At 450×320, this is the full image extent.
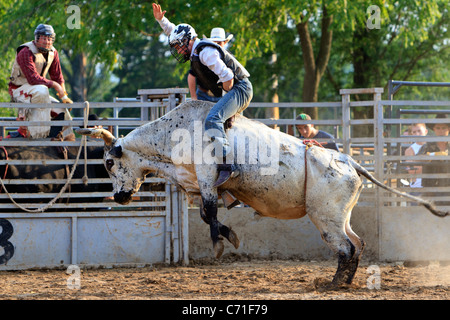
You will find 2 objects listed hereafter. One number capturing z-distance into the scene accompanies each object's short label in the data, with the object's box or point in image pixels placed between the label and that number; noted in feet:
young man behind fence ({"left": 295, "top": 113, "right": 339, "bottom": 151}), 67.36
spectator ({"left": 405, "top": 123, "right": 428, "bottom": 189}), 72.26
